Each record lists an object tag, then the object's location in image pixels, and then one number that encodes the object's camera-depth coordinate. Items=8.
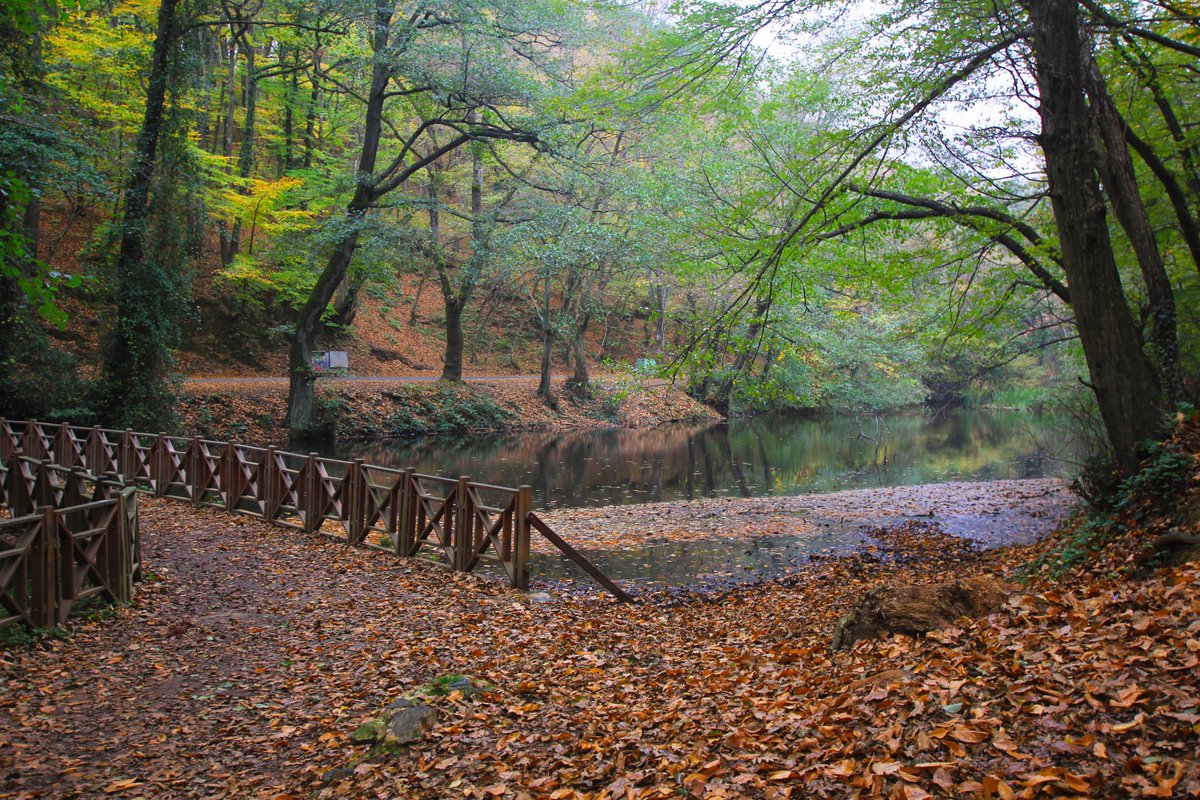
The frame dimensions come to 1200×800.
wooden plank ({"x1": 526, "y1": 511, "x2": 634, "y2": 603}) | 8.44
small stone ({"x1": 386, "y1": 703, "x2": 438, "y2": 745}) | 4.59
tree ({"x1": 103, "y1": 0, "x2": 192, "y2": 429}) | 16.80
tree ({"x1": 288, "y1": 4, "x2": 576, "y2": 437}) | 18.17
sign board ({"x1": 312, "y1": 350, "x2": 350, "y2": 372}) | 27.47
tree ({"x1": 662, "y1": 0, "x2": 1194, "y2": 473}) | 6.58
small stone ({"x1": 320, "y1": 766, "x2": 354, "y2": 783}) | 4.31
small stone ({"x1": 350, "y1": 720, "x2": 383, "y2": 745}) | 4.71
